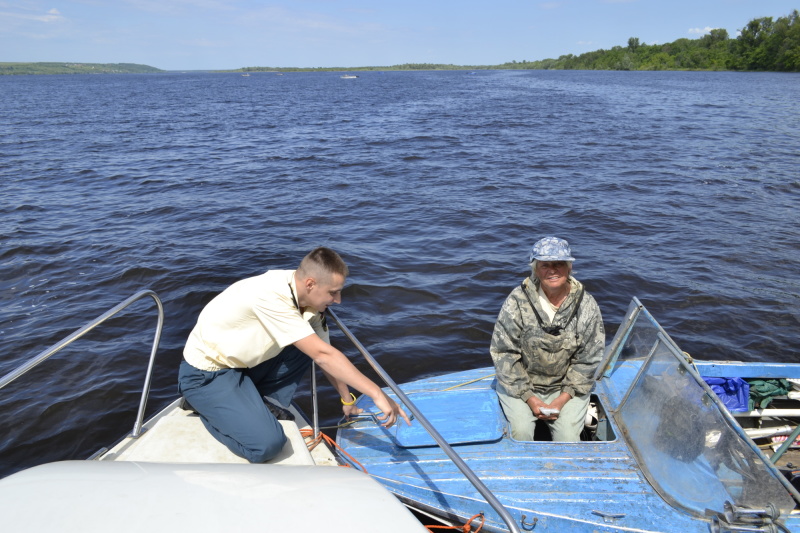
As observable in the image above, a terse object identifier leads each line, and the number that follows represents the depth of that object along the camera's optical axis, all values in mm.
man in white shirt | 3771
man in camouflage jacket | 4539
